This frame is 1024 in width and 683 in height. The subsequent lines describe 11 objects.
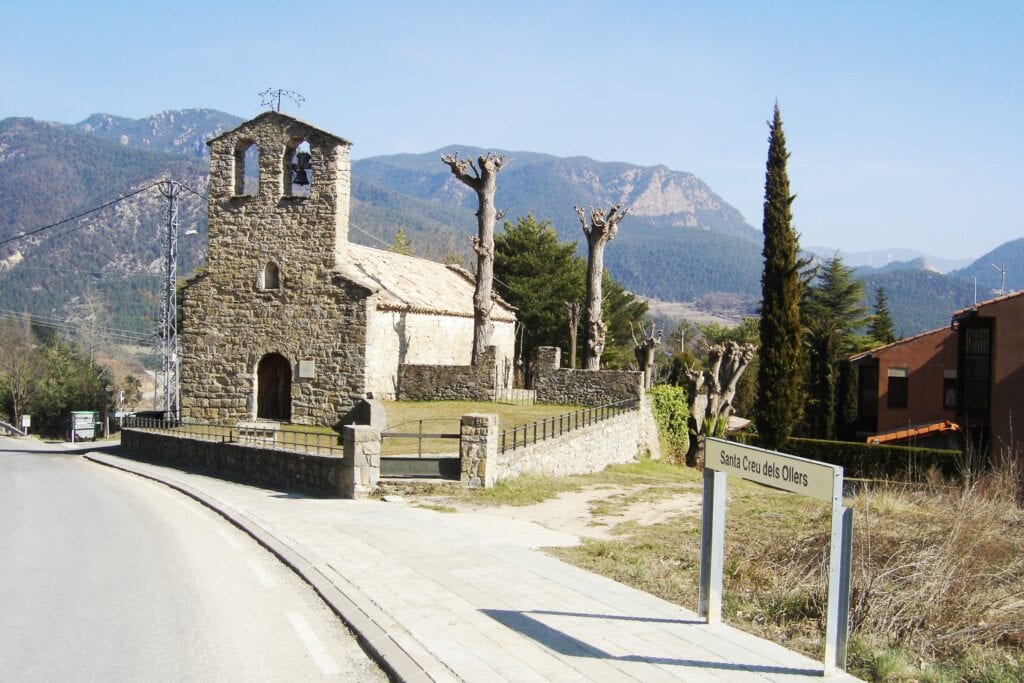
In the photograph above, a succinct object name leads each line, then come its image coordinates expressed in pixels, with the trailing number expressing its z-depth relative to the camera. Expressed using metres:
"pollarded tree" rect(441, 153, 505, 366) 30.86
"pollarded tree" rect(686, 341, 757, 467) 33.03
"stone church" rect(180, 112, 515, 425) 25.38
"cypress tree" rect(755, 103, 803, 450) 35.66
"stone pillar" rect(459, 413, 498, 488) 16.44
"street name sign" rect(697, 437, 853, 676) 6.49
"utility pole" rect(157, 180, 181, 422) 33.34
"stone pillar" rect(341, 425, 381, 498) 15.90
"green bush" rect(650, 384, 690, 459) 31.92
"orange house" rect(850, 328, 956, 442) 38.06
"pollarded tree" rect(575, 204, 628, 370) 33.84
